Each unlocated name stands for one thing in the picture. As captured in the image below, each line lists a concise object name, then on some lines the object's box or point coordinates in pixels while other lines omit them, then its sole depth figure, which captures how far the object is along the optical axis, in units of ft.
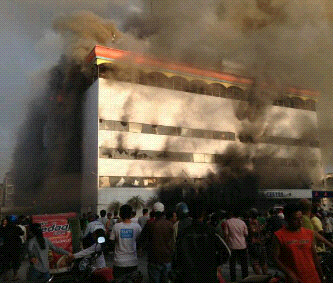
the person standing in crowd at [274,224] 25.37
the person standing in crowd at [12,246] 25.49
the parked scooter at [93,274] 9.29
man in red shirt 9.39
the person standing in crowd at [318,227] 19.57
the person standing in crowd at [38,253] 15.02
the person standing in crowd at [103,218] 34.31
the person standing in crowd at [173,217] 24.38
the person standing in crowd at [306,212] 14.42
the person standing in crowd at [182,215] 16.03
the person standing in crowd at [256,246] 23.31
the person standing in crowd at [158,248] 15.11
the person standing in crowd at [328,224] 32.66
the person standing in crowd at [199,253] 10.71
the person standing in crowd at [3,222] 29.03
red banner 18.38
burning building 98.48
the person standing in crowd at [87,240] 14.74
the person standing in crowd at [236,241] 21.09
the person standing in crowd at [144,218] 32.82
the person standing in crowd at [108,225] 32.75
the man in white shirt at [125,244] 14.23
